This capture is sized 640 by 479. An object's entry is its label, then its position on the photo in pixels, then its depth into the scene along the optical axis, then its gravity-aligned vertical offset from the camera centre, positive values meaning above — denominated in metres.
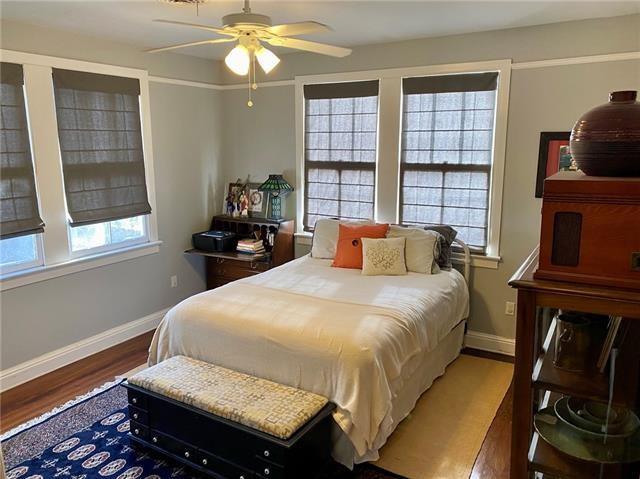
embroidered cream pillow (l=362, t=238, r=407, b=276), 3.69 -0.77
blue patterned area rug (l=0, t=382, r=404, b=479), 2.54 -1.62
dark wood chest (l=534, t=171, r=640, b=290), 1.10 -0.18
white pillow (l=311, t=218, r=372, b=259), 4.18 -0.70
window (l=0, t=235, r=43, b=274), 3.40 -0.68
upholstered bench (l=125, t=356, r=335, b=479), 2.21 -1.26
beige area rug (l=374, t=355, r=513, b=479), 2.63 -1.64
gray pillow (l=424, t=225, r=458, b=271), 3.87 -0.68
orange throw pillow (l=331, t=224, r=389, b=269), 3.88 -0.69
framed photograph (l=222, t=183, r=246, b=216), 5.02 -0.43
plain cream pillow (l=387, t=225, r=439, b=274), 3.73 -0.73
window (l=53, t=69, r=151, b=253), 3.71 +0.00
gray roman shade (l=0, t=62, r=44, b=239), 3.28 -0.03
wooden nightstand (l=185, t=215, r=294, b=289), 4.65 -0.93
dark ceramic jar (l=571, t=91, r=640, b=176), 1.14 +0.04
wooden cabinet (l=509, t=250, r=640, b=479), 1.15 -0.56
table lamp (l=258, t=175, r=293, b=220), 4.64 -0.31
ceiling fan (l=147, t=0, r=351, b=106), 2.28 +0.60
